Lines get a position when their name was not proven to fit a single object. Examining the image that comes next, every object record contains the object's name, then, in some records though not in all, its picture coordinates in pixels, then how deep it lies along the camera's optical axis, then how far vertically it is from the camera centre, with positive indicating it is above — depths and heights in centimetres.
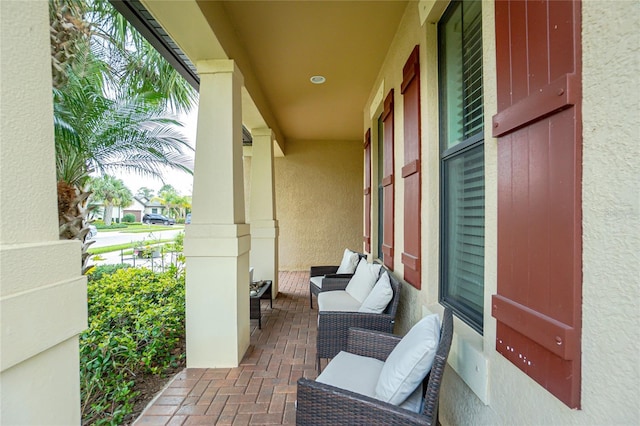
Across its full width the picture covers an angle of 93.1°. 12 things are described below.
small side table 354 -113
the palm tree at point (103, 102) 305 +126
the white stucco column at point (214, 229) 265 -15
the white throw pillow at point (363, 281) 296 -72
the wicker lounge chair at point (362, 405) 121 -81
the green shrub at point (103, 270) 460 -105
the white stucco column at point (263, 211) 503 +0
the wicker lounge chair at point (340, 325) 230 -88
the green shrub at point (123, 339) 214 -109
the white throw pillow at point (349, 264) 394 -71
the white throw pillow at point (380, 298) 240 -71
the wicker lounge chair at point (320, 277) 354 -92
